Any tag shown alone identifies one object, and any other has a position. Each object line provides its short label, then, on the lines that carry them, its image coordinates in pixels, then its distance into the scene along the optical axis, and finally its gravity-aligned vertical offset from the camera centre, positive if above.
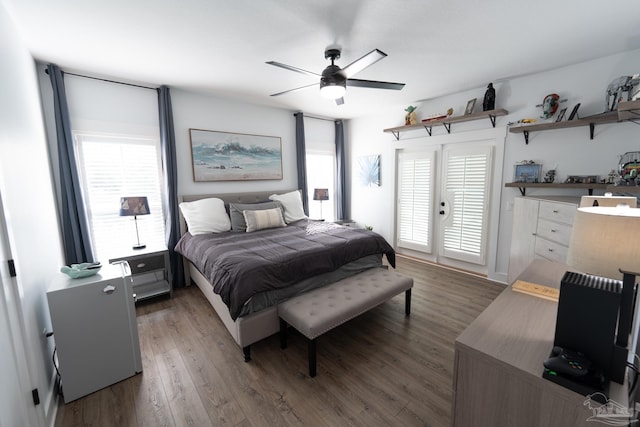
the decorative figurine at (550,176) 3.02 -0.01
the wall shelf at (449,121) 3.29 +0.79
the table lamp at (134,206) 2.93 -0.27
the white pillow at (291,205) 4.11 -0.41
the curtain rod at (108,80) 2.80 +1.18
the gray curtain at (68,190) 2.70 -0.07
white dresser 2.55 -0.57
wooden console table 0.86 -0.72
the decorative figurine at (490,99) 3.29 +0.97
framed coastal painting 3.75 +0.38
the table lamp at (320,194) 4.79 -0.28
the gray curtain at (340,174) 5.34 +0.09
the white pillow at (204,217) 3.39 -0.47
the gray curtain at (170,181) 3.34 +0.01
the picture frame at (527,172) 3.15 +0.04
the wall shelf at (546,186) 2.65 -0.12
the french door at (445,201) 3.71 -0.37
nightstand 2.99 -1.09
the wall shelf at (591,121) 1.58 +0.52
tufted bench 1.97 -1.04
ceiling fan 2.14 +0.88
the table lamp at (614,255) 0.84 -0.28
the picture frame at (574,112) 2.77 +0.66
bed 2.12 -0.78
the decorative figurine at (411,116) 4.17 +0.97
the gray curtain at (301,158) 4.68 +0.39
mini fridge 1.73 -1.02
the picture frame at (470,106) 3.51 +0.94
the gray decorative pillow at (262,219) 3.50 -0.53
